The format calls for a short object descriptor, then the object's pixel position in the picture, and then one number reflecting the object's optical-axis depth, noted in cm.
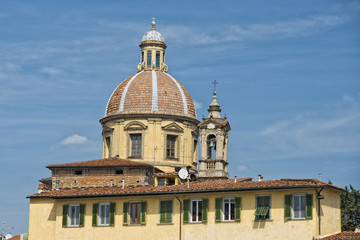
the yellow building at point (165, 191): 5547
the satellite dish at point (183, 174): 6575
